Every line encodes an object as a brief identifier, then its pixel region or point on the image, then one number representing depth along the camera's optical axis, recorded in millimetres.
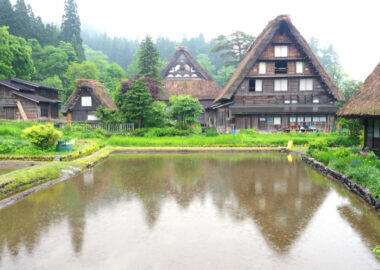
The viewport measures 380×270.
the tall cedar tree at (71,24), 69250
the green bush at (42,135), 17312
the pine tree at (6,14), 53544
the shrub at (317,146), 18275
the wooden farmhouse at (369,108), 14508
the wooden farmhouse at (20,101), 34312
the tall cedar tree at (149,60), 37219
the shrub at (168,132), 27703
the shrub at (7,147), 17594
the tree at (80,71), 55656
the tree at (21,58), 40619
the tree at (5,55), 38500
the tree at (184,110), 28062
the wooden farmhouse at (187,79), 40188
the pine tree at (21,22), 55256
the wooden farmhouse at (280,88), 29906
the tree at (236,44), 45312
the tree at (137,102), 28377
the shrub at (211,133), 27192
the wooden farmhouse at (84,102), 34969
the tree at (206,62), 79562
